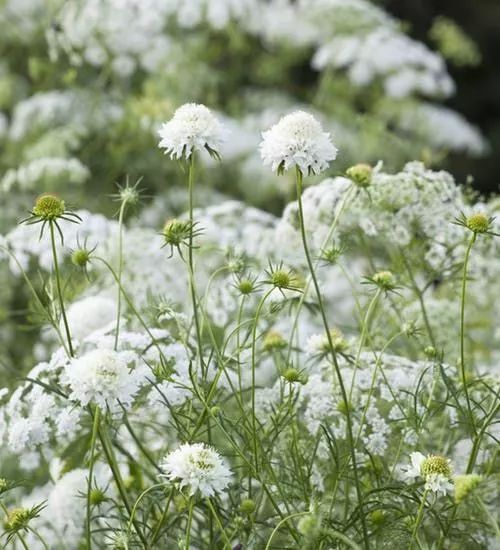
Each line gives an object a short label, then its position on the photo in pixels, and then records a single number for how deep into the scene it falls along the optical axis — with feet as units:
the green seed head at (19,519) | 7.25
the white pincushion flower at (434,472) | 7.18
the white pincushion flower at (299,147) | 7.40
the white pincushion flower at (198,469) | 7.15
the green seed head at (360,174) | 7.93
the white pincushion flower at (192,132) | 7.47
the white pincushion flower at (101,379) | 7.24
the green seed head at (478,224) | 7.41
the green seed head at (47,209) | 7.39
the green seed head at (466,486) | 6.97
